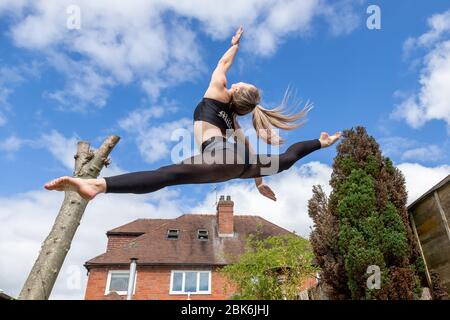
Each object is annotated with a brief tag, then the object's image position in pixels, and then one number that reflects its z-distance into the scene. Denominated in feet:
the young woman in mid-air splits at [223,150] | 9.62
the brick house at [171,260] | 70.64
